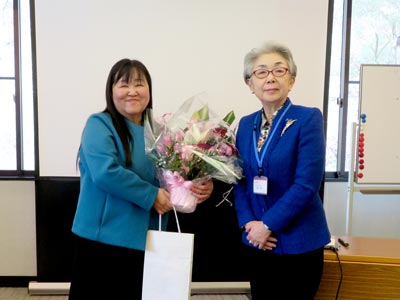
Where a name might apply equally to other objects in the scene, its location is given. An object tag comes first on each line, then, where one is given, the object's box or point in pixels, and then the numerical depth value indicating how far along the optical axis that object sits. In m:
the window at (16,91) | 2.89
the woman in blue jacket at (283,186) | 1.38
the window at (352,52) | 3.10
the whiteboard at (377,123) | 2.77
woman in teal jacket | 1.42
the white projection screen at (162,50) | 2.67
